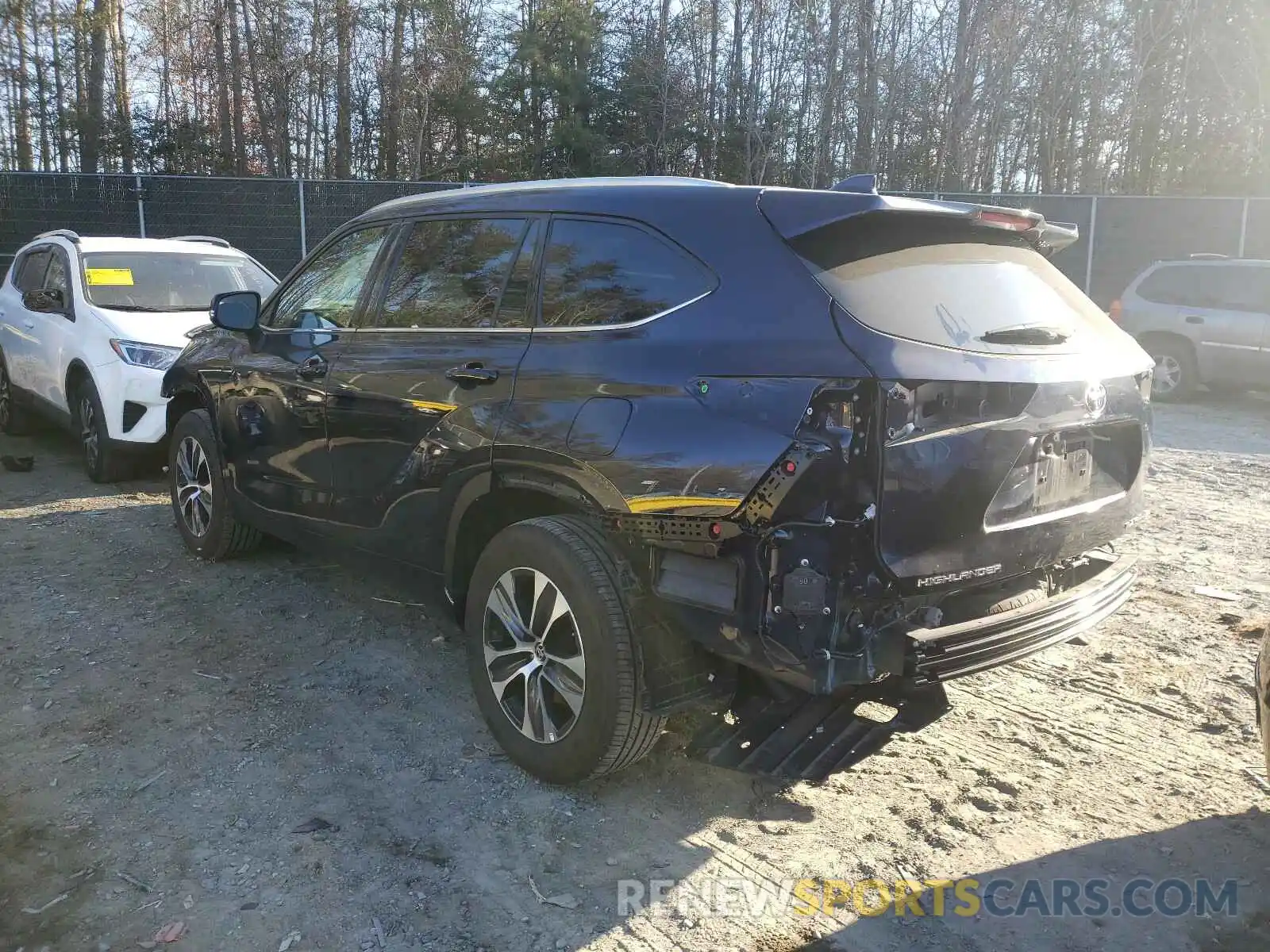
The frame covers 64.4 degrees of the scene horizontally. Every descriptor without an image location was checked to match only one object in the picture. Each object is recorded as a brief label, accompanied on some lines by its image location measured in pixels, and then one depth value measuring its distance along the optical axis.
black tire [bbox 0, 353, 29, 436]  9.00
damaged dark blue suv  2.64
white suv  7.00
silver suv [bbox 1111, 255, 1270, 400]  11.23
